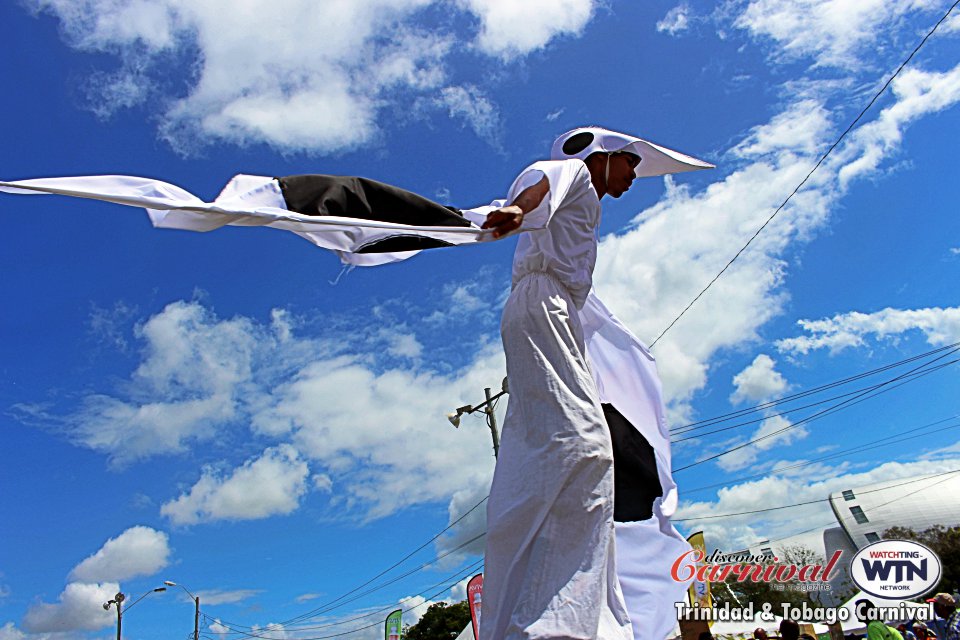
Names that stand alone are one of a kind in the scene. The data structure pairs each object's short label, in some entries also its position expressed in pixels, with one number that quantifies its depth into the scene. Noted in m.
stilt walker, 1.94
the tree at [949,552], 39.03
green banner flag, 21.19
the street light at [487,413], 18.14
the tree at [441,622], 50.34
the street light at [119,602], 38.82
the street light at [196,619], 42.41
